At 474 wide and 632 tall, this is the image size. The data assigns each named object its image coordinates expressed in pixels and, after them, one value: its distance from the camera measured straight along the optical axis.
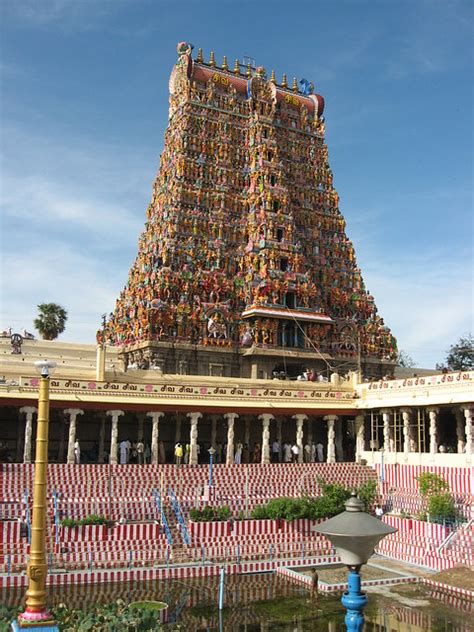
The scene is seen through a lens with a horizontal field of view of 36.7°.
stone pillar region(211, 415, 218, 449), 38.88
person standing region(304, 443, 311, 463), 39.10
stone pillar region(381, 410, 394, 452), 37.81
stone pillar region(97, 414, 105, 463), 36.66
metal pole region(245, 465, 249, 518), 29.20
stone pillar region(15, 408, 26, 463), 35.72
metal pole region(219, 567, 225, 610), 19.77
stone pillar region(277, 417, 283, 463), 41.43
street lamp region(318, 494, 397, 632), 7.93
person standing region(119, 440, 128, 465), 35.22
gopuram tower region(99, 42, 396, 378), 47.66
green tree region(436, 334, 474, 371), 75.93
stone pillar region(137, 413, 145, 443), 37.75
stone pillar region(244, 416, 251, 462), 40.19
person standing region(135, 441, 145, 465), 35.00
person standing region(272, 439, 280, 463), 39.38
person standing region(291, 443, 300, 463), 38.12
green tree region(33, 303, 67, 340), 61.12
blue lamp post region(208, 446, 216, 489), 31.66
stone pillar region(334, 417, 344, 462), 41.06
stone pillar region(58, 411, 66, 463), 36.00
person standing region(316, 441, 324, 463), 39.53
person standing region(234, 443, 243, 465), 36.38
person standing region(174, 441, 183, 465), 33.84
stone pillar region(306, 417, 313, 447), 39.42
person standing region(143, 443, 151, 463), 36.53
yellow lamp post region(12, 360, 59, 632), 11.95
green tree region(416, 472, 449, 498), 29.47
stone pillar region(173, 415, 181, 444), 38.74
